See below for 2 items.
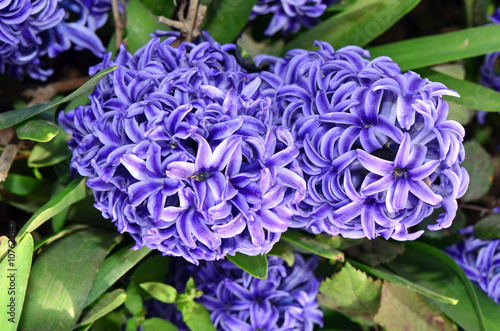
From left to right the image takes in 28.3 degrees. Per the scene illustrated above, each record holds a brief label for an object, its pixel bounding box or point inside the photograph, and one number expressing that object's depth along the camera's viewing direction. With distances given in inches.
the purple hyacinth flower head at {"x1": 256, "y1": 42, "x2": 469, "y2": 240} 15.5
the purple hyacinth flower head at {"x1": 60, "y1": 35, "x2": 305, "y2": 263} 15.4
